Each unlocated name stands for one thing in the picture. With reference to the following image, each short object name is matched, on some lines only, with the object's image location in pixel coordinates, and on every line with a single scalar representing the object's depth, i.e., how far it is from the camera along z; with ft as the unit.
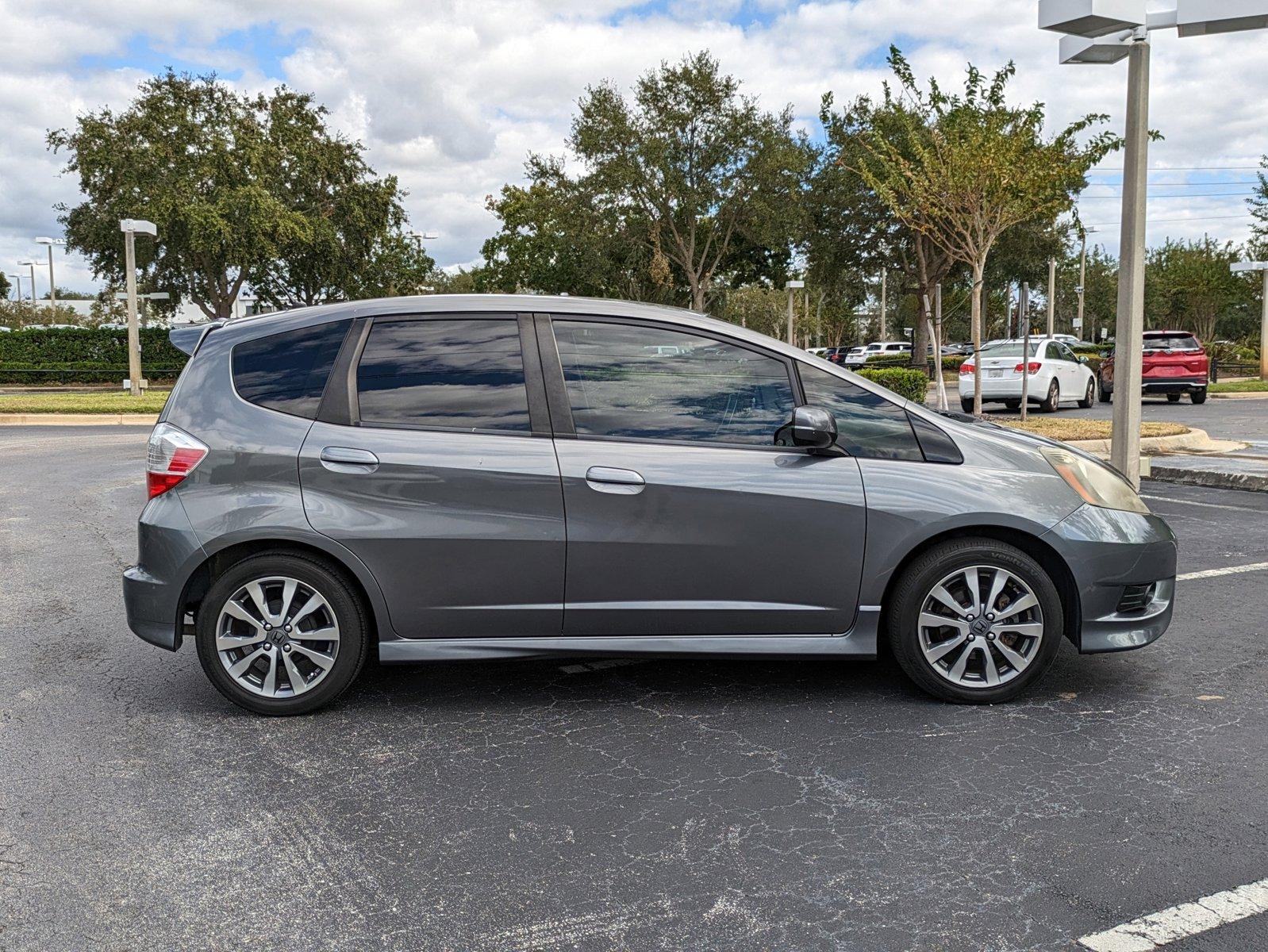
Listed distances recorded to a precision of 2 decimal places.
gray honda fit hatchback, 14.57
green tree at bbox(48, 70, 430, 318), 120.06
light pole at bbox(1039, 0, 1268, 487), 31.81
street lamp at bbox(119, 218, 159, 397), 87.97
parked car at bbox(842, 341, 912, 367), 169.95
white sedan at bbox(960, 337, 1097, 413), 70.28
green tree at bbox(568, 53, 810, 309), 111.65
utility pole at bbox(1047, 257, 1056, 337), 130.64
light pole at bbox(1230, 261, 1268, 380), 117.29
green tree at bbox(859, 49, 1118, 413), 53.93
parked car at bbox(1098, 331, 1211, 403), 79.20
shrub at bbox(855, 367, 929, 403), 61.68
